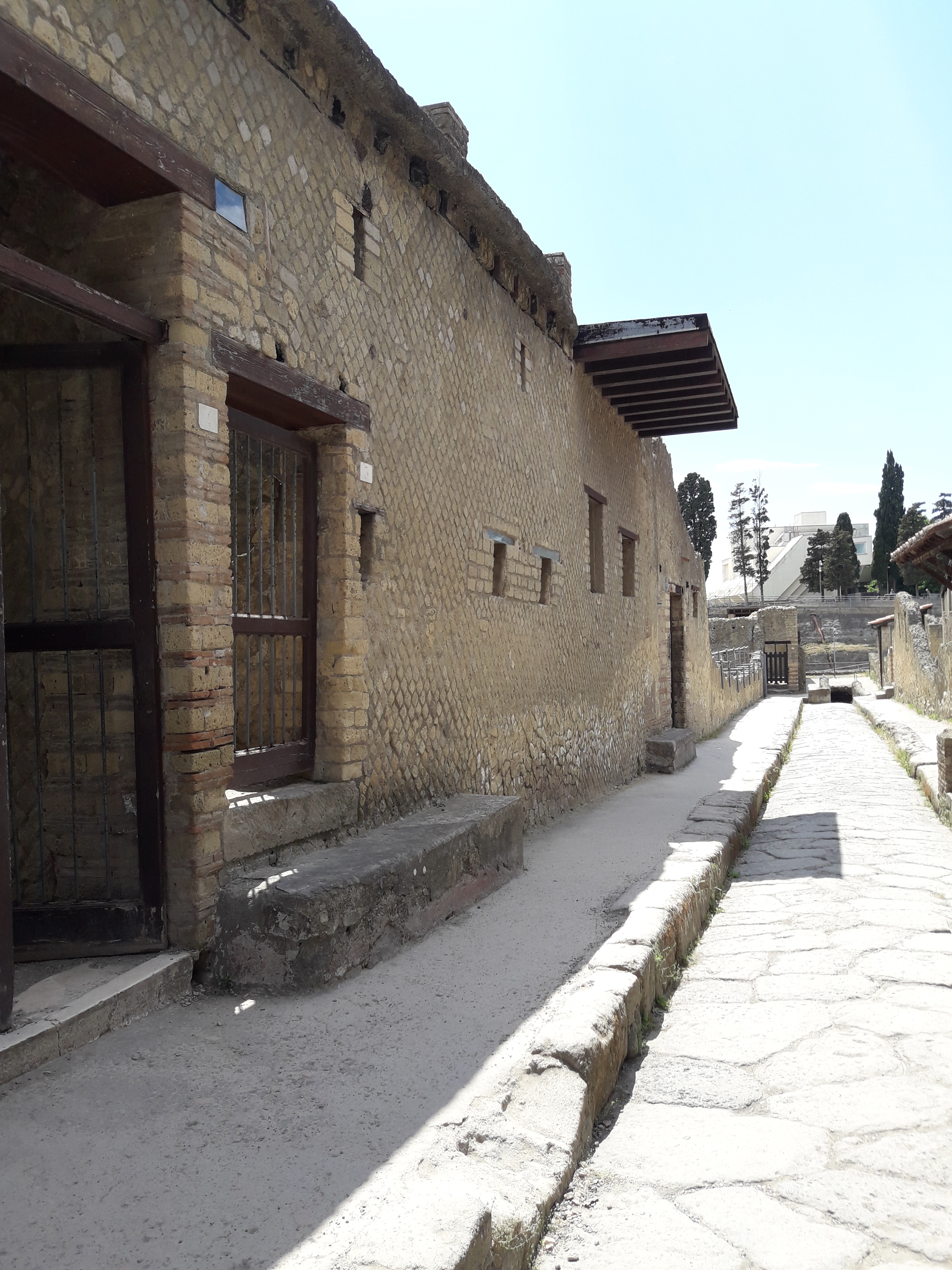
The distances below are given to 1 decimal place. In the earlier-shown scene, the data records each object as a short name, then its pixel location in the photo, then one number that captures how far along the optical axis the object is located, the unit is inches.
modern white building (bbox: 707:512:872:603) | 2529.5
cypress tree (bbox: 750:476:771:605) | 2375.7
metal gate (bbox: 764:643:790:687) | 1200.2
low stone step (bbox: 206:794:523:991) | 134.1
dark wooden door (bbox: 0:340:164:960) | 135.3
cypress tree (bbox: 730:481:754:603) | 2412.6
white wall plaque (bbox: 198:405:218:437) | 138.6
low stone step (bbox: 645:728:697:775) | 427.2
